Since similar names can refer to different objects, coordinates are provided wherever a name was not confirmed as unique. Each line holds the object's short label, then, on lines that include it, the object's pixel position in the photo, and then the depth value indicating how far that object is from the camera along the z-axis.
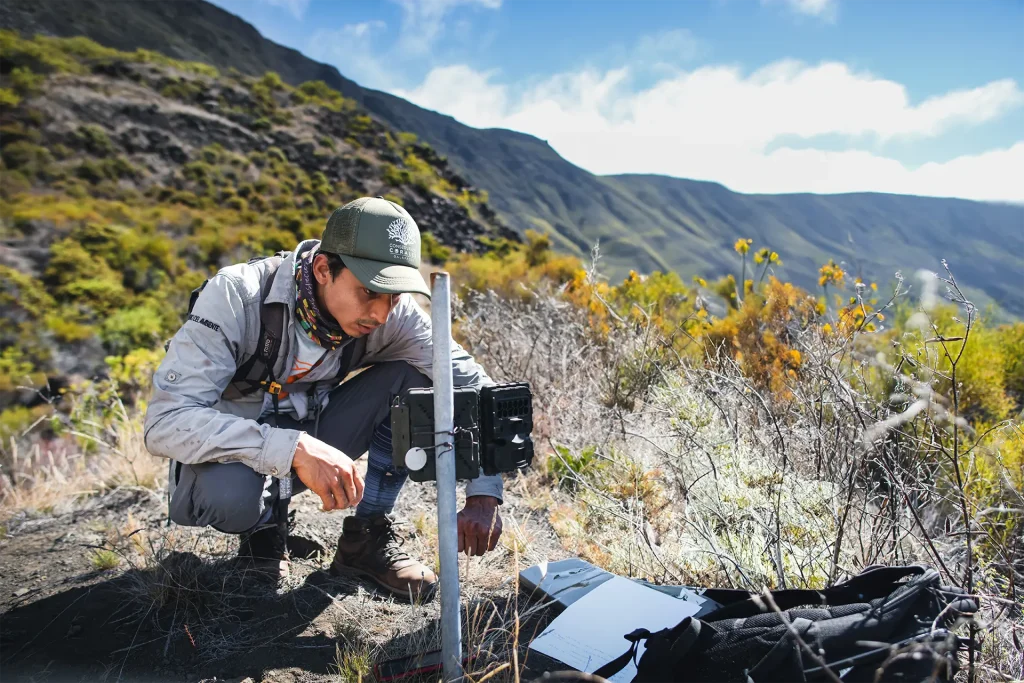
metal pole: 1.17
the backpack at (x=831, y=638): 1.19
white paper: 1.60
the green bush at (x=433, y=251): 23.66
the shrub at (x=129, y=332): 15.24
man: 1.71
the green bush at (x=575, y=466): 2.99
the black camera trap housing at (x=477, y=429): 1.23
